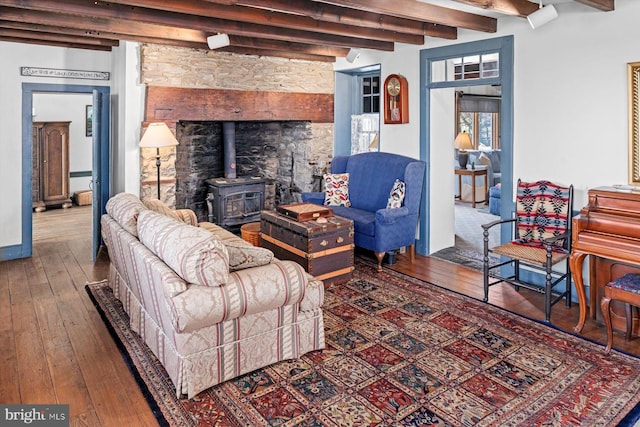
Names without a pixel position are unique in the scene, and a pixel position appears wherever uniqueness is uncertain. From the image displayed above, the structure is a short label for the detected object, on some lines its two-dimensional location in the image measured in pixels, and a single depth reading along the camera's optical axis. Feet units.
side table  28.81
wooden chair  12.44
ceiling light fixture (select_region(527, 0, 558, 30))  11.84
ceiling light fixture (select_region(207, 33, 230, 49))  14.74
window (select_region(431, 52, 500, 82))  15.26
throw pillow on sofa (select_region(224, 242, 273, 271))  9.16
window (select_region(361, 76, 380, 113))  21.38
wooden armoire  26.96
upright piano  10.25
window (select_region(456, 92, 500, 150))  34.91
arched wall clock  18.08
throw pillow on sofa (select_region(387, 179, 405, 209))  16.65
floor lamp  15.83
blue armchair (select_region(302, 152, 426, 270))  16.01
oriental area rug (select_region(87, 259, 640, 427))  8.00
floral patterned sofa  8.22
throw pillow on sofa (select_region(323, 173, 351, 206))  18.61
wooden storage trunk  14.03
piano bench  9.57
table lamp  30.58
